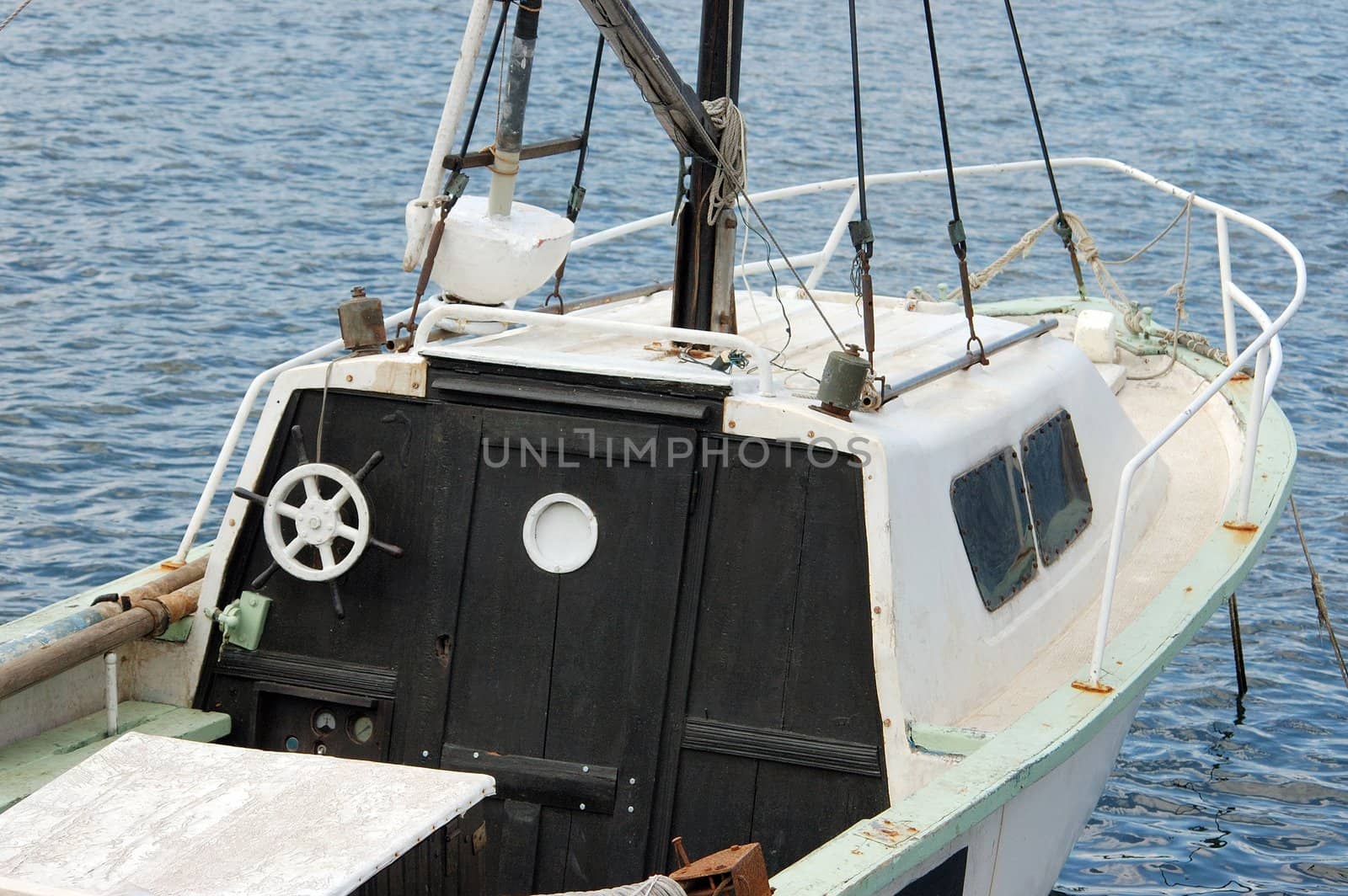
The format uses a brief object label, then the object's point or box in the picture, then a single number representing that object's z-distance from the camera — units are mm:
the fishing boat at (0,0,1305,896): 11797
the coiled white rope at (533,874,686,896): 8719
